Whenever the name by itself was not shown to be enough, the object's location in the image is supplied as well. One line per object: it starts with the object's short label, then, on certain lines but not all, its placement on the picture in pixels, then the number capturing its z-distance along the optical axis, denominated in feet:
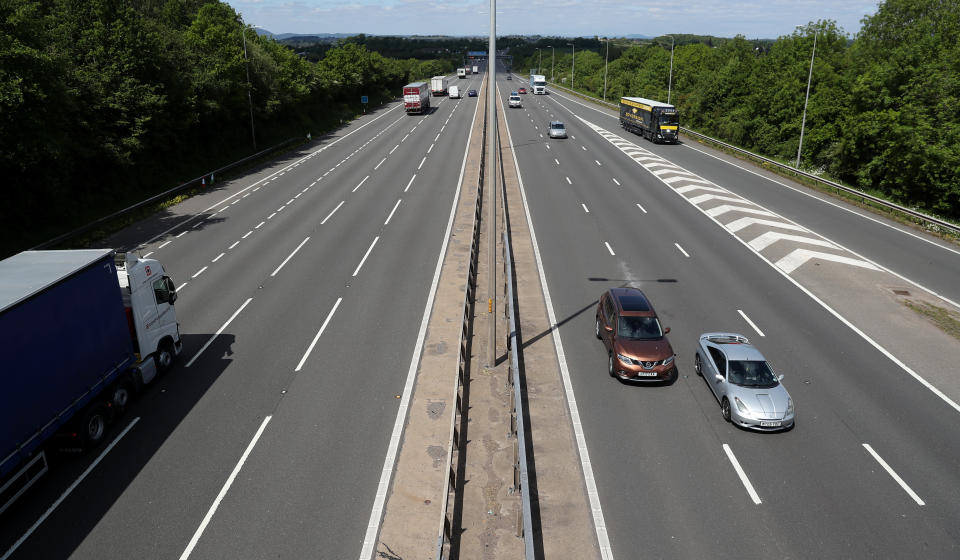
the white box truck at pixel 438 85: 327.65
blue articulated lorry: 34.55
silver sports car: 43.55
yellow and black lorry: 172.96
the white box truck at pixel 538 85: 345.31
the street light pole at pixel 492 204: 49.90
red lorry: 243.83
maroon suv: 49.55
